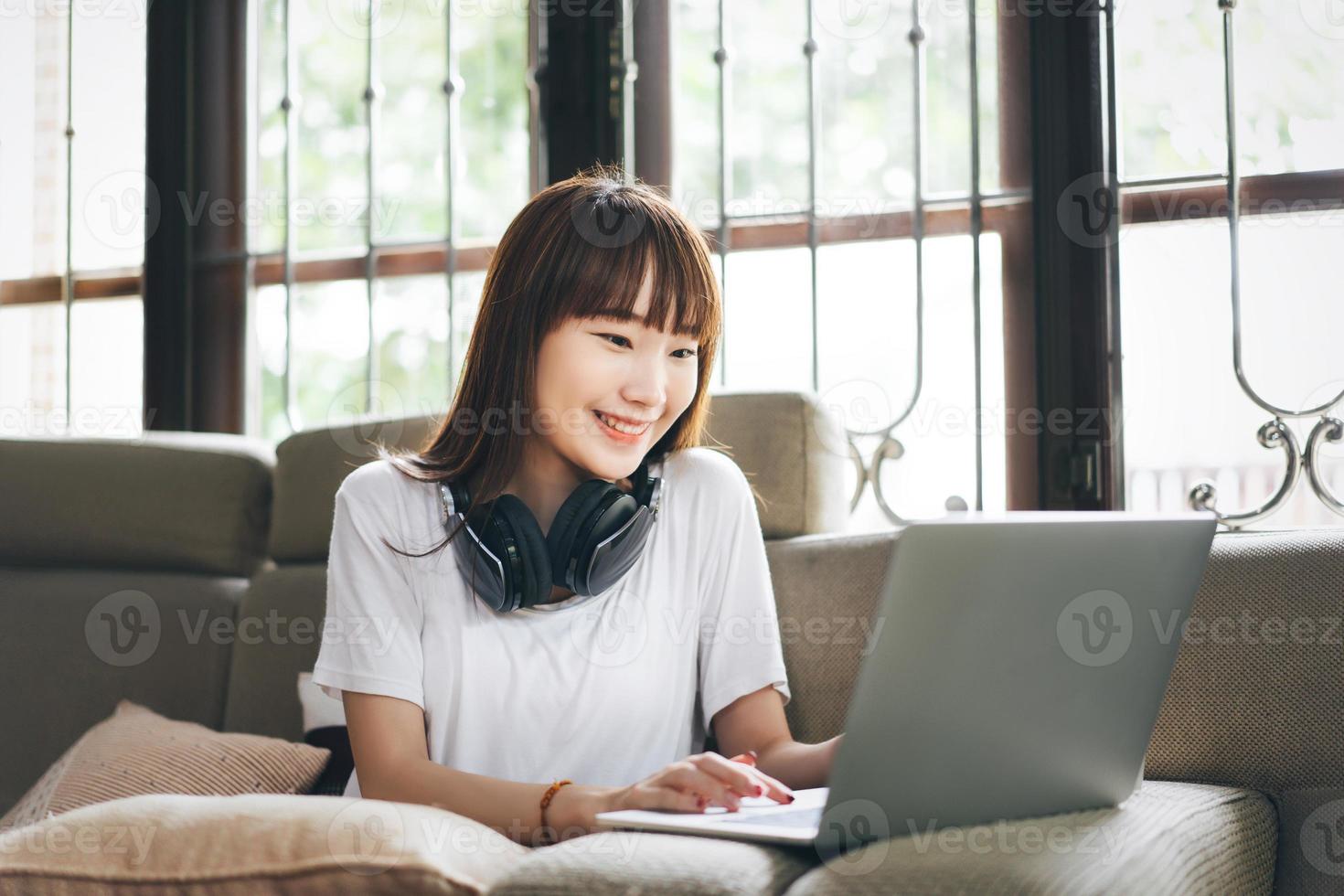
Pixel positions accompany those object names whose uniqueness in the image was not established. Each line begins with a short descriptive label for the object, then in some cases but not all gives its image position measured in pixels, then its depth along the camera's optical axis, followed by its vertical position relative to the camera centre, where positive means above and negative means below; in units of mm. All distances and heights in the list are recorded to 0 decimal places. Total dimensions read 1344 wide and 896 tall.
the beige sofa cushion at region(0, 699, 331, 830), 2504 -229
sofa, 2027 -154
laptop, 1980 -70
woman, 2380 -46
